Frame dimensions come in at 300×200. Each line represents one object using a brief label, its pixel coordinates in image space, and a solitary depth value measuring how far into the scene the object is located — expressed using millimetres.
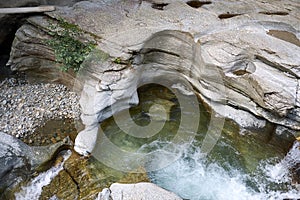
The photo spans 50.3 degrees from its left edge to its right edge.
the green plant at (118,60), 5406
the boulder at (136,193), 4168
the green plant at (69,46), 5566
